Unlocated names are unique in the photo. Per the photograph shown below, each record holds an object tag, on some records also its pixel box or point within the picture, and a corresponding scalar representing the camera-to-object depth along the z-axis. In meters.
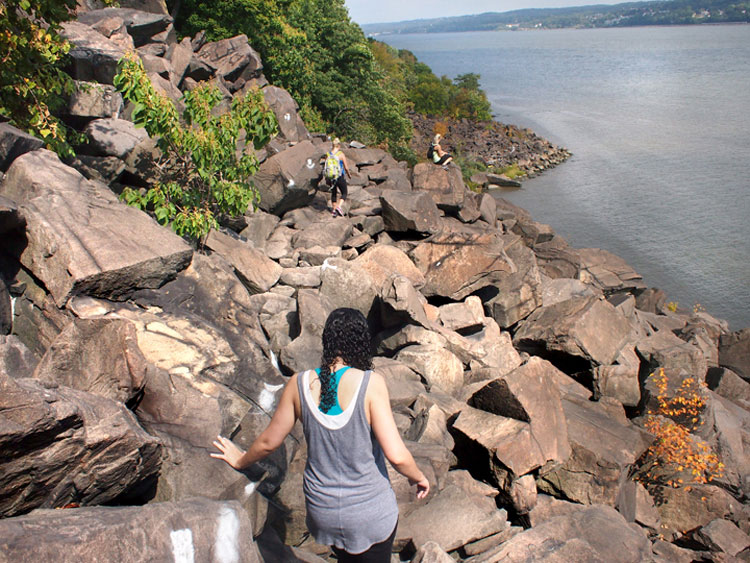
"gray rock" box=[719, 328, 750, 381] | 12.83
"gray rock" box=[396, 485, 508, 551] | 4.91
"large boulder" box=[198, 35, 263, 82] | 19.39
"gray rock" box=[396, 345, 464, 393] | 7.61
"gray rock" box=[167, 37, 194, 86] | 16.44
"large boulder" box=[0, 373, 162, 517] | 3.19
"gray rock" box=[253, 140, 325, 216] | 12.16
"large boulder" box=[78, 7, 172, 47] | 15.98
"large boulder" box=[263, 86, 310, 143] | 17.47
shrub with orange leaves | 7.82
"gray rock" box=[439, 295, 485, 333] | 9.48
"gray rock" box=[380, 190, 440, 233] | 12.04
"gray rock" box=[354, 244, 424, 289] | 9.93
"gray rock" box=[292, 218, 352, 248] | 11.05
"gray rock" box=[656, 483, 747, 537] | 7.65
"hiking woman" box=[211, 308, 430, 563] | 3.11
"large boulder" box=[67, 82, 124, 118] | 9.62
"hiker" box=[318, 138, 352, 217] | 12.71
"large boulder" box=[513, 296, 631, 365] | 9.38
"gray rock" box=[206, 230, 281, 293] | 8.55
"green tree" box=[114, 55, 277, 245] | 7.82
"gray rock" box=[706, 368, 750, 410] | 11.42
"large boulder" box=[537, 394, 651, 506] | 6.46
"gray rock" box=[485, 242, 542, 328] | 10.41
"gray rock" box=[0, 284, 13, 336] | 5.05
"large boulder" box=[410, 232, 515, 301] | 10.34
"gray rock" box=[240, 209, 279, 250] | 10.91
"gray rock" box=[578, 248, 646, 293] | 15.41
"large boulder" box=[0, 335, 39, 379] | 3.91
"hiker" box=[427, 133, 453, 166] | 17.61
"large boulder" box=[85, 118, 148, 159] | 9.38
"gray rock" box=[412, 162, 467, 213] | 14.72
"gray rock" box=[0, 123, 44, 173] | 6.55
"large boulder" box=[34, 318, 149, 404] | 4.27
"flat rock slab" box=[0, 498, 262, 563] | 2.69
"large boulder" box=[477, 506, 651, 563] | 4.58
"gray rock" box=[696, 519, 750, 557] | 6.94
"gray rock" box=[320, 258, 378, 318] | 8.31
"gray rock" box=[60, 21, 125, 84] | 10.80
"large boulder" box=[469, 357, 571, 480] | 6.38
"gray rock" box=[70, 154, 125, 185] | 8.73
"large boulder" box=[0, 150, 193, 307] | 5.47
